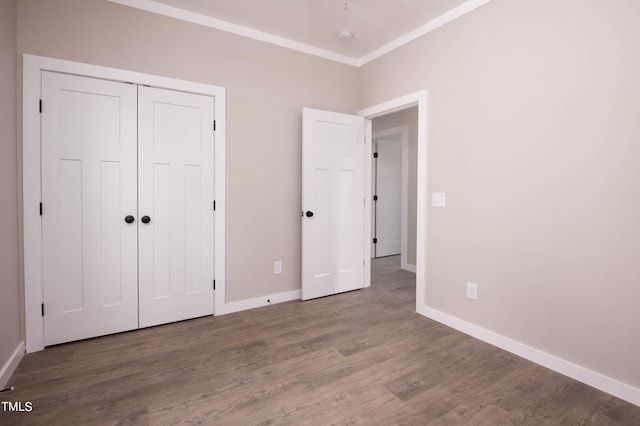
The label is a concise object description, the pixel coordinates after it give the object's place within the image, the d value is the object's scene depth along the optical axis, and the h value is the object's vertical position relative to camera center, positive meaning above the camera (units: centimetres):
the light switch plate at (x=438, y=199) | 284 +7
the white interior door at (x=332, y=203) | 336 +3
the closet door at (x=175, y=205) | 266 +0
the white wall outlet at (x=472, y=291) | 261 -70
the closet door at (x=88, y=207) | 235 -2
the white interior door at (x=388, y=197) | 583 +17
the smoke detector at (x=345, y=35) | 311 +171
